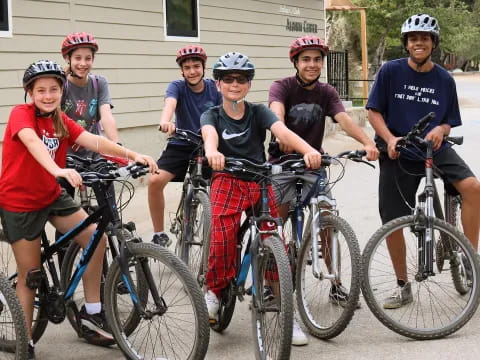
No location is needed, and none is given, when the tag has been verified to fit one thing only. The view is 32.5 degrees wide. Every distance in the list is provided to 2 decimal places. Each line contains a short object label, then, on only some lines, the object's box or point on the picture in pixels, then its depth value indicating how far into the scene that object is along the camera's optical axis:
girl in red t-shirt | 4.54
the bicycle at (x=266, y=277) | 4.25
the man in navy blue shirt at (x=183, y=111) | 6.64
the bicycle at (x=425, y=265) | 5.07
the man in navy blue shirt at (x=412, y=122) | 5.57
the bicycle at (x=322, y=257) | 4.90
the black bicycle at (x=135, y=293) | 4.23
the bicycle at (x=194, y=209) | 6.19
